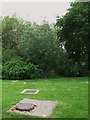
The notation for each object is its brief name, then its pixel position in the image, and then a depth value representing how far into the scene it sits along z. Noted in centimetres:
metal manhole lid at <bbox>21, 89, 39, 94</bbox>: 1034
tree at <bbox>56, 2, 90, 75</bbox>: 1702
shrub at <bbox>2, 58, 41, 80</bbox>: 1516
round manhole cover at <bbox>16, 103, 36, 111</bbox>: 733
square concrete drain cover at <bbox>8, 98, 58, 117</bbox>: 711
